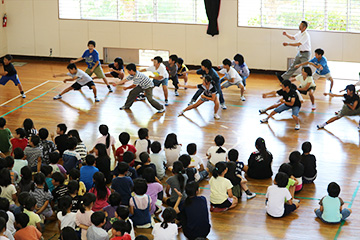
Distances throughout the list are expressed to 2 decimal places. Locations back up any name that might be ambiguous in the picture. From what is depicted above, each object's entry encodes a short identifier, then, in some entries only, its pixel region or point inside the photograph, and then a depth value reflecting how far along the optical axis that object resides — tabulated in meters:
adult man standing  14.23
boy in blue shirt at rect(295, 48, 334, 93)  13.59
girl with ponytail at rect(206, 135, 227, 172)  9.52
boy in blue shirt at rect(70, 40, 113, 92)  14.22
